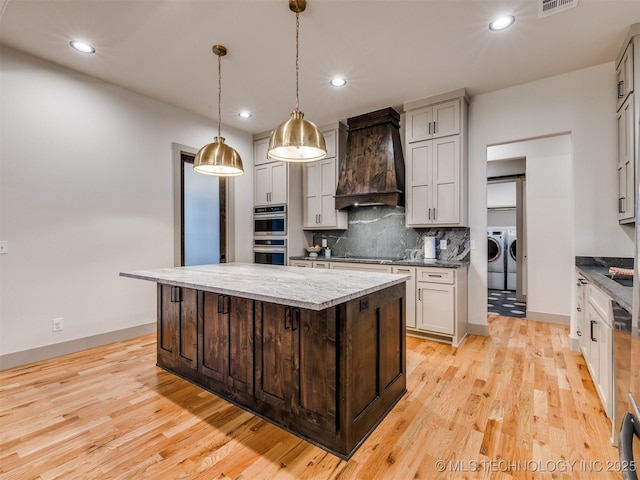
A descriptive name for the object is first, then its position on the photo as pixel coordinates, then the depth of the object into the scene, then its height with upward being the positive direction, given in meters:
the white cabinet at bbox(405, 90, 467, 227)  3.67 +0.93
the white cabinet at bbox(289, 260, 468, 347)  3.40 -0.72
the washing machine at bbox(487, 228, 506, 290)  6.56 -0.45
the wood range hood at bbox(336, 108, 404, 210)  4.00 +1.00
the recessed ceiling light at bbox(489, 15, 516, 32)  2.45 +1.72
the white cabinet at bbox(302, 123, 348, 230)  4.64 +0.78
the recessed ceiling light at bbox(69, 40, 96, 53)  2.78 +1.74
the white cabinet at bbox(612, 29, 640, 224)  2.48 +0.99
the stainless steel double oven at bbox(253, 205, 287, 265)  4.87 +0.06
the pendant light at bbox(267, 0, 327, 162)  2.06 +0.69
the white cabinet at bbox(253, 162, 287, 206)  4.88 +0.88
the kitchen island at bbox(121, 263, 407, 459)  1.72 -0.70
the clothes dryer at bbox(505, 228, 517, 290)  6.46 -0.45
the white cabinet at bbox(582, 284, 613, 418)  1.89 -0.72
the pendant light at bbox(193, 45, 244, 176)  2.64 +0.70
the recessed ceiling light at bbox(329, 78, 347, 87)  3.42 +1.73
